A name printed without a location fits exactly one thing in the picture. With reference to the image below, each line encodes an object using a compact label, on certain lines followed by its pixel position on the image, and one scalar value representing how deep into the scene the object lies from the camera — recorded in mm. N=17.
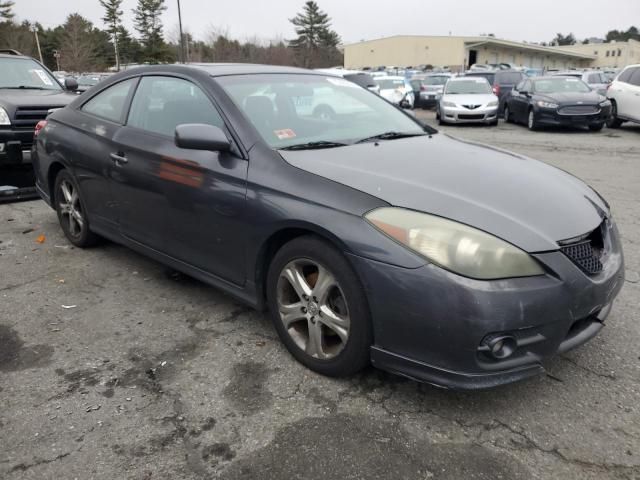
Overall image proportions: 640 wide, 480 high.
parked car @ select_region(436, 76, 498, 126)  15789
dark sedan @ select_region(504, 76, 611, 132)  14039
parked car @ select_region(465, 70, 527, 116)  19891
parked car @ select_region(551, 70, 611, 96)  21272
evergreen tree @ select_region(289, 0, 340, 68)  83688
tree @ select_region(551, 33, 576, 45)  135750
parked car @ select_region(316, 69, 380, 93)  18889
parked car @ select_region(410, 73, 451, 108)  22531
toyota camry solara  2289
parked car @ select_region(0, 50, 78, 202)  6598
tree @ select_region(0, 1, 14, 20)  63438
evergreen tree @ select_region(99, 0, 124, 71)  72225
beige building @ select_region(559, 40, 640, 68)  93688
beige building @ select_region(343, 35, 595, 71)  73562
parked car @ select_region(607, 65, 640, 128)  13711
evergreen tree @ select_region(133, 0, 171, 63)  72188
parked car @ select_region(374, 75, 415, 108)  20609
